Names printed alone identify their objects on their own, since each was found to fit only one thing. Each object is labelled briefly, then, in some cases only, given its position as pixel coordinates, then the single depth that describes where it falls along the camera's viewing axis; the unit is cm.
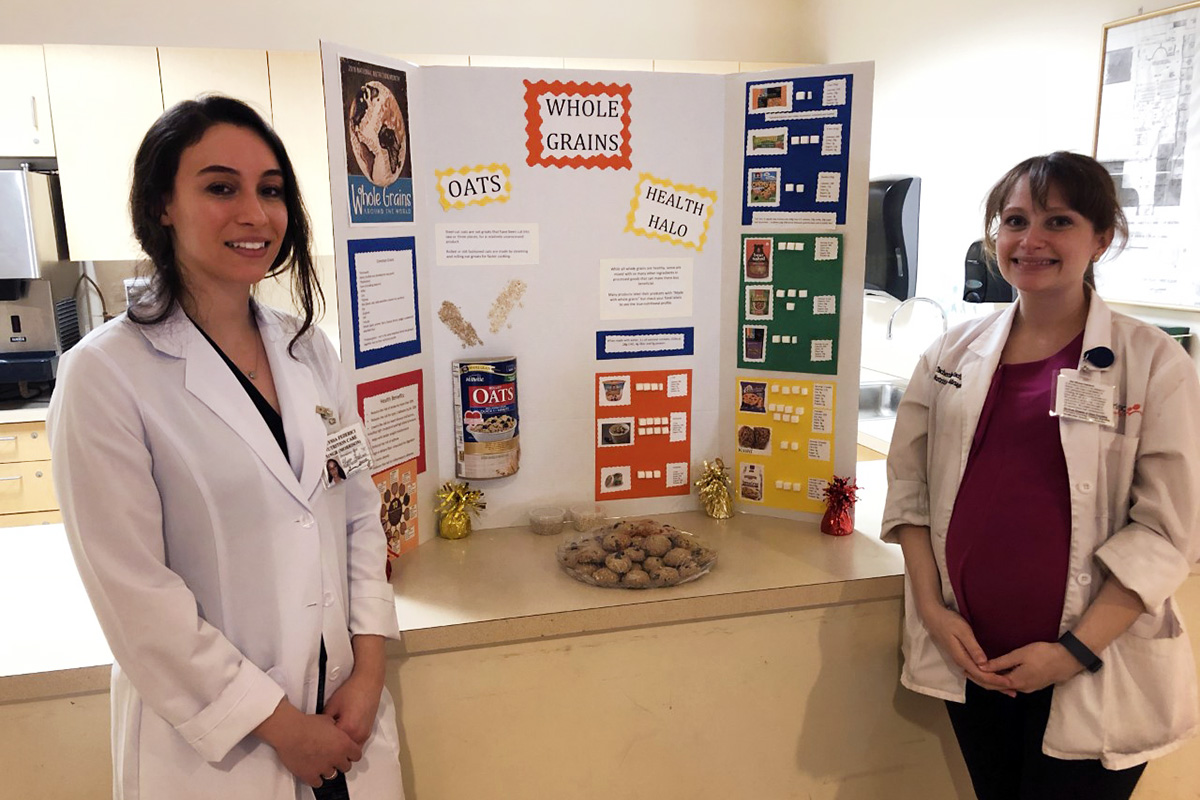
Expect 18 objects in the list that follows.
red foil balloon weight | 184
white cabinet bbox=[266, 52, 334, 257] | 351
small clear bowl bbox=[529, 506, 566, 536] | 185
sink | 370
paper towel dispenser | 345
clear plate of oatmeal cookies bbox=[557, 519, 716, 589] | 157
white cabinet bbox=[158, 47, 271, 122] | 344
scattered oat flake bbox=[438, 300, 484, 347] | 178
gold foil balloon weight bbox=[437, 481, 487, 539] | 181
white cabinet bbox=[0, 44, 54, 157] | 332
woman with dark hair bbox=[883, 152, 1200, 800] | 125
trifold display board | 173
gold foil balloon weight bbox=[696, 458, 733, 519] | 192
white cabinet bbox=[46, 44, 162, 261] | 336
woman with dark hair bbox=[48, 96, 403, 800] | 100
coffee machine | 326
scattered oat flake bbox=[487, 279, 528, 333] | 180
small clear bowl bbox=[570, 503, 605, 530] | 187
